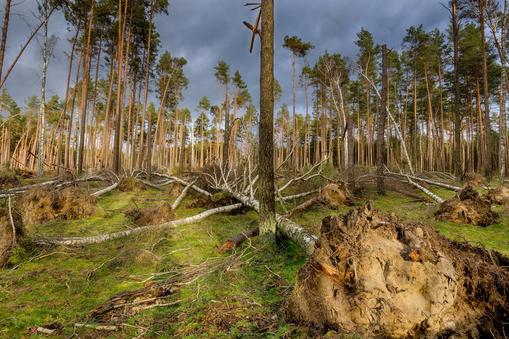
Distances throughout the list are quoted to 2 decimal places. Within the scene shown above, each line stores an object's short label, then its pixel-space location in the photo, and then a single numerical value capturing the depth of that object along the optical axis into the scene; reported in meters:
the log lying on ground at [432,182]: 9.39
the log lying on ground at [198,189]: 8.59
